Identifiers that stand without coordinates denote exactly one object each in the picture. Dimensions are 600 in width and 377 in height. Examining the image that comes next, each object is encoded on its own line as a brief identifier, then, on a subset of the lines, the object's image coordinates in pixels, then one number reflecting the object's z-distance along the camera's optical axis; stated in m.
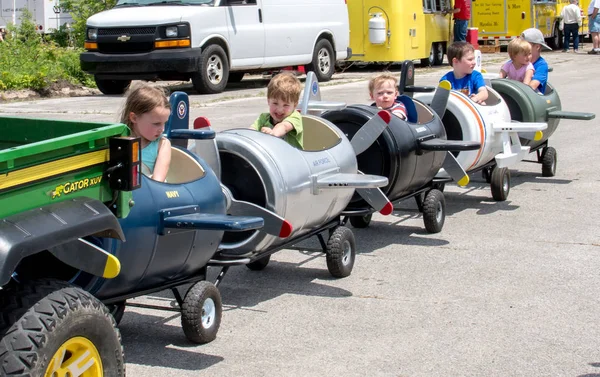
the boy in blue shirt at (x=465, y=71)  9.48
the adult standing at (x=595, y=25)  29.59
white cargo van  16.47
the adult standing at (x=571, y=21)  30.00
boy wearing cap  10.65
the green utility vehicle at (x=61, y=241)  3.48
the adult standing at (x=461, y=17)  24.03
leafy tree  22.09
